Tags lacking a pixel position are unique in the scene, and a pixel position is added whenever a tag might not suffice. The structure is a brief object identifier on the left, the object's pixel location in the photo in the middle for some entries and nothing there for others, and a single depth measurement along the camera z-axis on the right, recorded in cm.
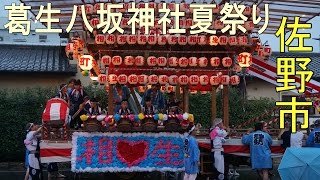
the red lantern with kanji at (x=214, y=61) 1464
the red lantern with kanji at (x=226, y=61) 1466
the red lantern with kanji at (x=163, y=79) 1471
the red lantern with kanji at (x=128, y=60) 1435
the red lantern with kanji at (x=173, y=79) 1473
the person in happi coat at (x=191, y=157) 1186
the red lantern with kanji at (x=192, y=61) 1449
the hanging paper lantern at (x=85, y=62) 1500
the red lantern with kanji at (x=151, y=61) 1433
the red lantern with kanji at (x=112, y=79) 1430
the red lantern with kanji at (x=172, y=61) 1436
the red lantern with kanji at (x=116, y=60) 1423
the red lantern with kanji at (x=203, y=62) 1452
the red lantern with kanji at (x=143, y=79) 1452
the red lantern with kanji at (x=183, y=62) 1446
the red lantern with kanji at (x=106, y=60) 1419
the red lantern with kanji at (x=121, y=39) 1384
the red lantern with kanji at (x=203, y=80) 1459
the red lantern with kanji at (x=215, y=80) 1464
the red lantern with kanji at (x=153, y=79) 1464
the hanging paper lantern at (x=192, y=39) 1407
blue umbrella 606
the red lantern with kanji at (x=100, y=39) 1370
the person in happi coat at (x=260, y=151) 1329
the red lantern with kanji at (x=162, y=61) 1436
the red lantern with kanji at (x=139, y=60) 1442
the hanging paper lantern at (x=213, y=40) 1402
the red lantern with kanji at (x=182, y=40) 1400
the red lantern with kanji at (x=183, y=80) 1468
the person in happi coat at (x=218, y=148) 1329
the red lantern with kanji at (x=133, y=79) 1444
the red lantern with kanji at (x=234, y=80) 1477
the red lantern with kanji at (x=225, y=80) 1468
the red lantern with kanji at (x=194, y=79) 1466
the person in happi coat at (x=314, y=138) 1338
